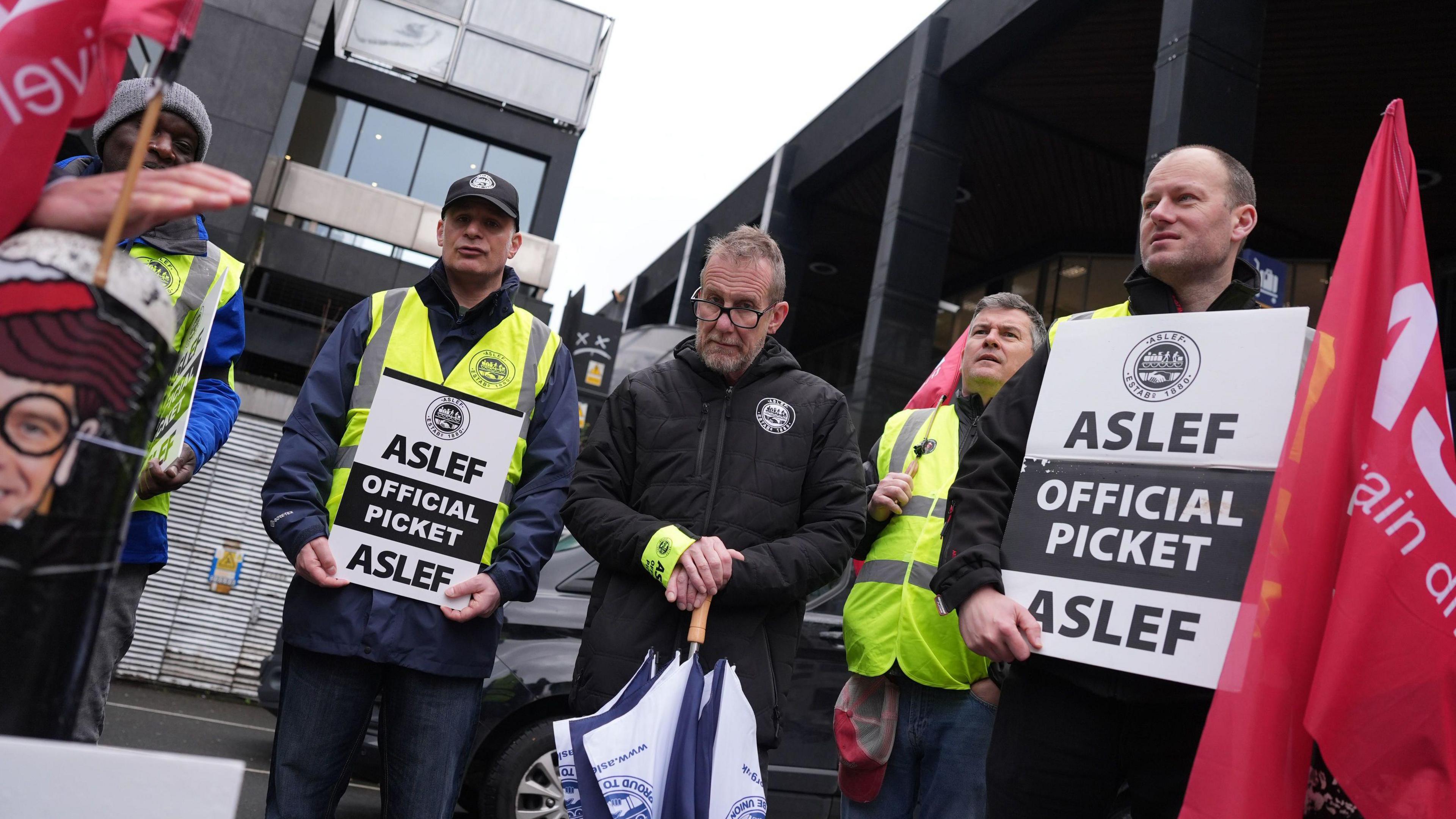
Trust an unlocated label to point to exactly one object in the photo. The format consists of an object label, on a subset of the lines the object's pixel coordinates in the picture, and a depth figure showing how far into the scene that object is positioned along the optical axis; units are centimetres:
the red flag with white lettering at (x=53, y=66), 112
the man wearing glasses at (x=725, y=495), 251
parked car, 446
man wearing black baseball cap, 250
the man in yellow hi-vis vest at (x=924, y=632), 294
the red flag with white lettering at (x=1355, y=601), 168
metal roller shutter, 952
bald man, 196
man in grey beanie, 233
